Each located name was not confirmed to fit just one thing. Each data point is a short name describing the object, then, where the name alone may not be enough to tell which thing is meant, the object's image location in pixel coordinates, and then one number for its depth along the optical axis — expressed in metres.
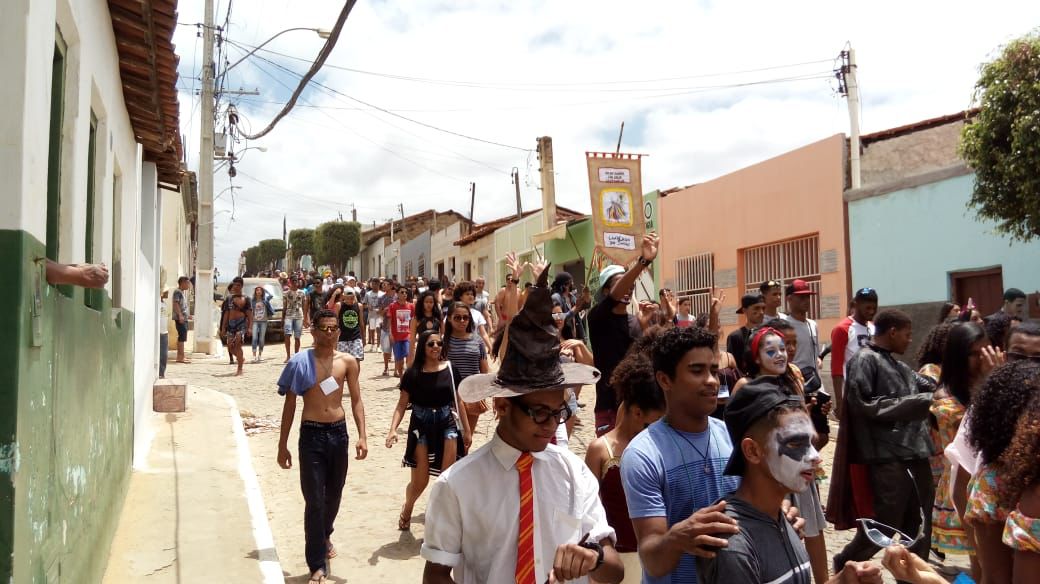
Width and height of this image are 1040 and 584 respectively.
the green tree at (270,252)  90.81
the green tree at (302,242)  75.19
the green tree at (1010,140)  9.88
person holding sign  5.51
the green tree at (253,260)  94.94
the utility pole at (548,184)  26.44
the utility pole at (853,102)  15.24
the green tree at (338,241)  65.69
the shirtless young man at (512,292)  6.43
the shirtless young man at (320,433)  5.84
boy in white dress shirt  2.52
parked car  24.62
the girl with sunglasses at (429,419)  6.73
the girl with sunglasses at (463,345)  7.43
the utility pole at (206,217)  19.72
